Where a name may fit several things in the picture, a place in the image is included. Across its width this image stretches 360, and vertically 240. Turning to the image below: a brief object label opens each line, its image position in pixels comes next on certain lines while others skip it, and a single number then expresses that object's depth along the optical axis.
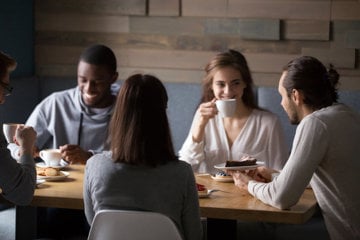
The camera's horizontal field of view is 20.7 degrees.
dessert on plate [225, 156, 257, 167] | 3.87
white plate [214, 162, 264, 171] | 3.83
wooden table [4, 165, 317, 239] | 3.34
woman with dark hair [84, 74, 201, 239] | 3.09
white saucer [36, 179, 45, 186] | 3.77
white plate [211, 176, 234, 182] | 3.92
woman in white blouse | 4.61
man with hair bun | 3.40
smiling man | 4.77
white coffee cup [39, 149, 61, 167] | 4.17
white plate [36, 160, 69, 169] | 4.18
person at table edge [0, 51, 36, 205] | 3.24
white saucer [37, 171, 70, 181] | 3.85
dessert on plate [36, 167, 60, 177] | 3.89
